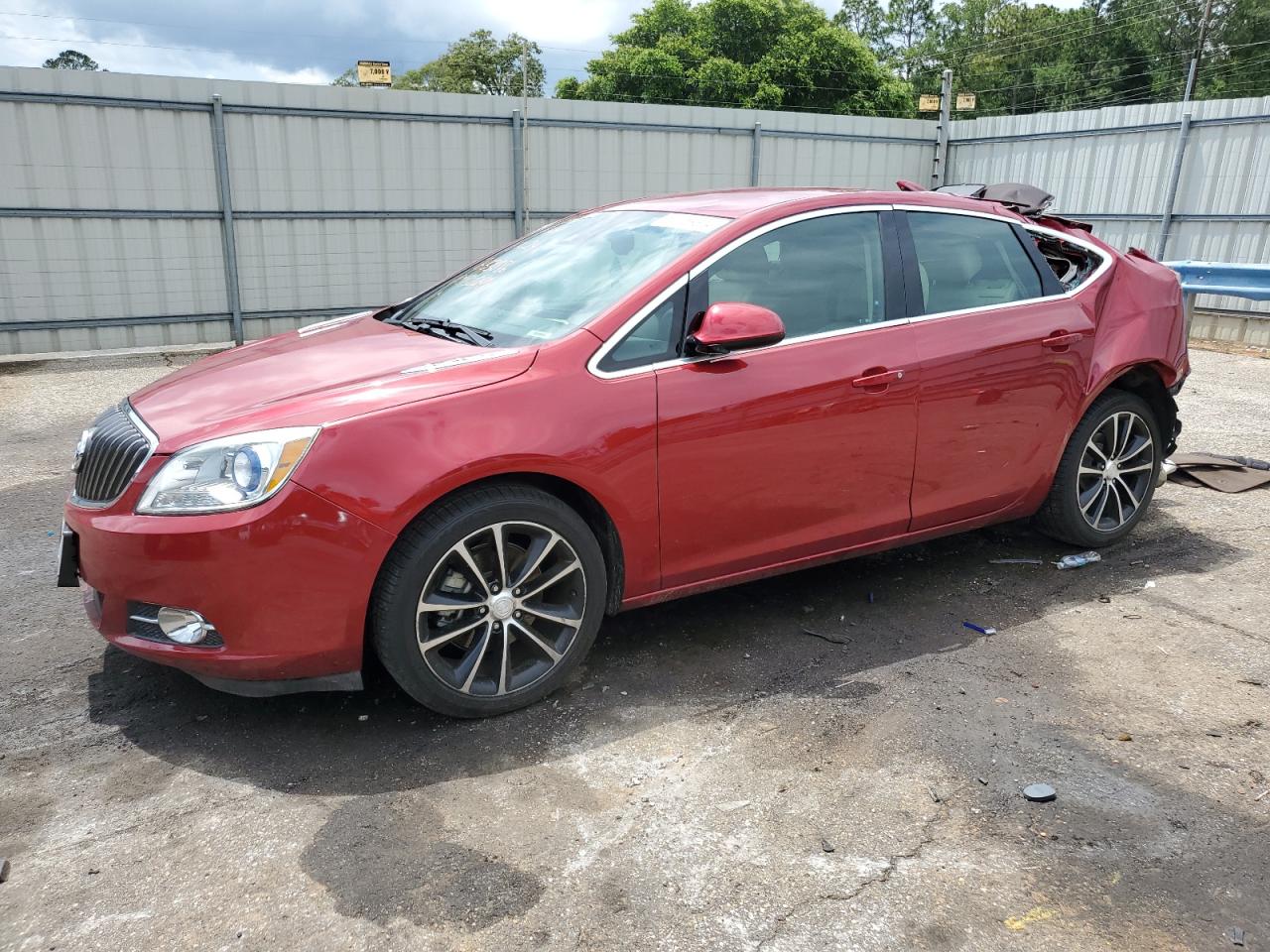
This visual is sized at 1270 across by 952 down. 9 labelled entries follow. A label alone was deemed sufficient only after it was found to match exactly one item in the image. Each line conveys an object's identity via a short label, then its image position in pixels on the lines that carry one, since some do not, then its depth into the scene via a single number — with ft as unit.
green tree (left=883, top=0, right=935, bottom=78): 230.27
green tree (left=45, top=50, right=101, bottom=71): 236.12
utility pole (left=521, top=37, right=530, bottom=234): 41.98
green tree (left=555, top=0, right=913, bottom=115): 138.21
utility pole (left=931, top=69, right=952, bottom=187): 52.60
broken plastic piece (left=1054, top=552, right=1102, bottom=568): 15.72
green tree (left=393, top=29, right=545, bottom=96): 192.03
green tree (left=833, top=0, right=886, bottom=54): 235.40
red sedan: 9.66
